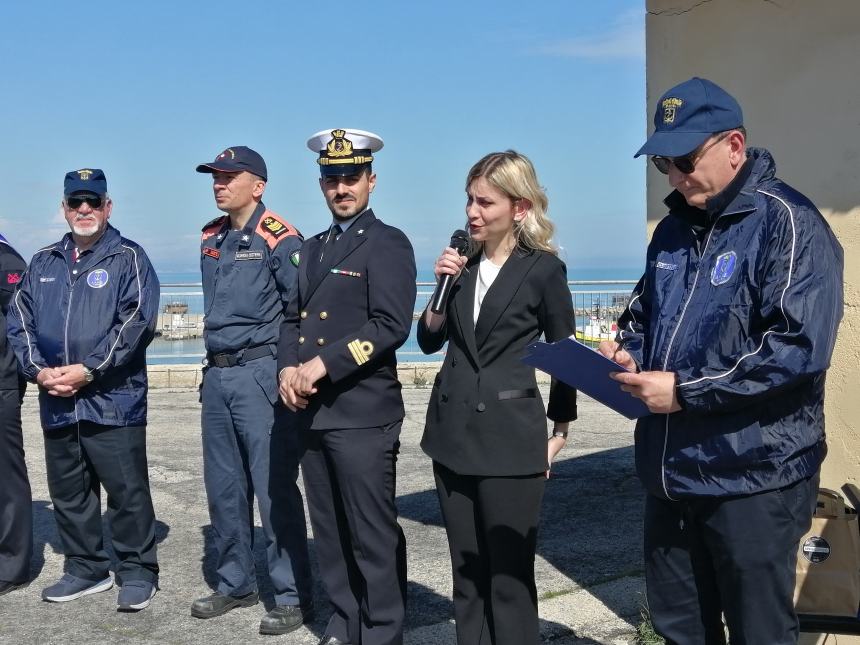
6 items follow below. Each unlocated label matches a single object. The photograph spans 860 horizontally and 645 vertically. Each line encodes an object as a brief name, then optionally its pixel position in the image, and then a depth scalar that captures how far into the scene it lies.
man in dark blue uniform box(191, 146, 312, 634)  4.97
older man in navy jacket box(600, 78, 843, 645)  2.88
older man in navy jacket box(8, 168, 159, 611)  5.23
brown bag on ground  3.51
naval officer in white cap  4.34
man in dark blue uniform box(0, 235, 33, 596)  5.61
